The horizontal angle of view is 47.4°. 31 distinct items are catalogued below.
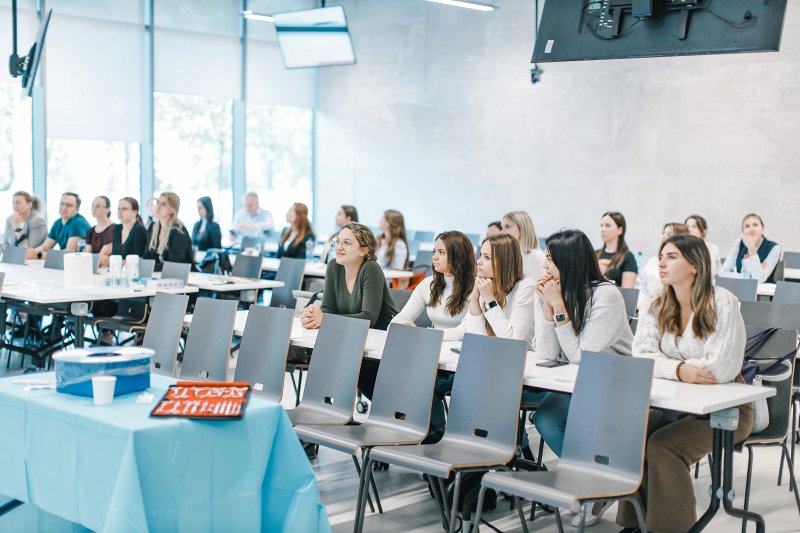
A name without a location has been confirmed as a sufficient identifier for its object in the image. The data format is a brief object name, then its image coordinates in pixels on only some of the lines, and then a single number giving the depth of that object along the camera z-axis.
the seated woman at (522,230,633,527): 4.24
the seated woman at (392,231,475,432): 5.12
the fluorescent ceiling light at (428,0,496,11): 10.39
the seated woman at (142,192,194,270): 8.05
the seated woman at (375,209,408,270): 9.26
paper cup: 3.25
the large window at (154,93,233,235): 12.85
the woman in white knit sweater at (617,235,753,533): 3.83
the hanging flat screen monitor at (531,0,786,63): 4.87
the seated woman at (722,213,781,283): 8.32
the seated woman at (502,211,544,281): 6.79
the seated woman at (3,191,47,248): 9.82
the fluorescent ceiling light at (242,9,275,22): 11.32
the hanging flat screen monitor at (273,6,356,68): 10.30
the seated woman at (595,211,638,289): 7.06
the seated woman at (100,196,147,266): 8.14
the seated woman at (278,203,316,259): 9.60
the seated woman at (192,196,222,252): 10.70
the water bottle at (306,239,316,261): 9.54
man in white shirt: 11.94
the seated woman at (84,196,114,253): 8.97
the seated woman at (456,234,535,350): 4.68
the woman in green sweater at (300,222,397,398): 5.37
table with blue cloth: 2.97
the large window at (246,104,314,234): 14.01
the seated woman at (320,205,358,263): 9.55
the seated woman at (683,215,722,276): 8.59
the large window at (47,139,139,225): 11.79
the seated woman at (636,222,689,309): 7.43
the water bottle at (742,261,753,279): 8.19
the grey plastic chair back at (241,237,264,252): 11.34
